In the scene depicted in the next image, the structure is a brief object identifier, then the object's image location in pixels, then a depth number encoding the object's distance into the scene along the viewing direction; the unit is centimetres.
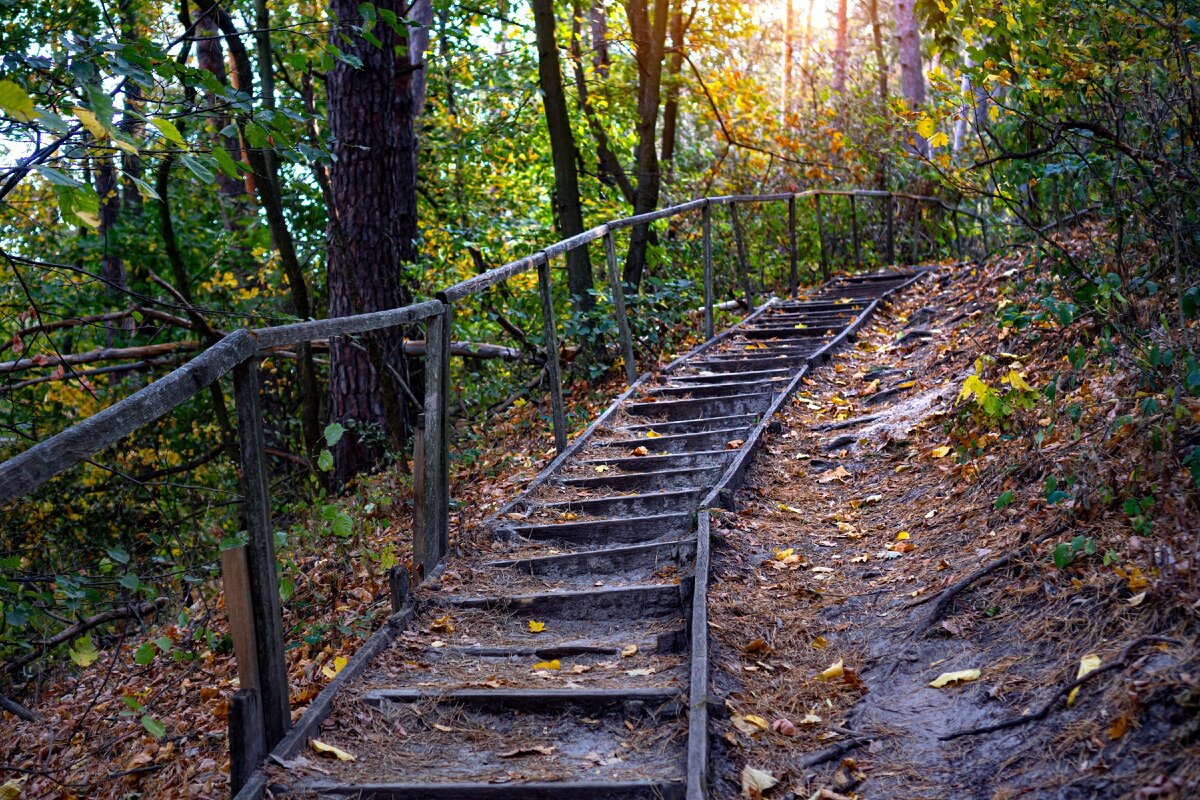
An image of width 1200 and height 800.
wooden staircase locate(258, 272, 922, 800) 337
